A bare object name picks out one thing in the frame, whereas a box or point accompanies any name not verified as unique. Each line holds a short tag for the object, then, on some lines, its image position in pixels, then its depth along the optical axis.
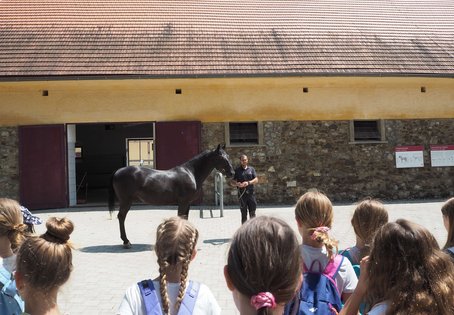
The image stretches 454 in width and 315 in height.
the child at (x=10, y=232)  2.70
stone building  13.16
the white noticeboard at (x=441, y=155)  14.43
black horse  8.15
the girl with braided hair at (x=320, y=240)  2.36
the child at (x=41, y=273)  1.97
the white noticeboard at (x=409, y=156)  14.30
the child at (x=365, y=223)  2.76
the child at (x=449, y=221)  2.62
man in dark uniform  8.50
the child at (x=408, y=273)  1.58
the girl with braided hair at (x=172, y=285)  1.93
